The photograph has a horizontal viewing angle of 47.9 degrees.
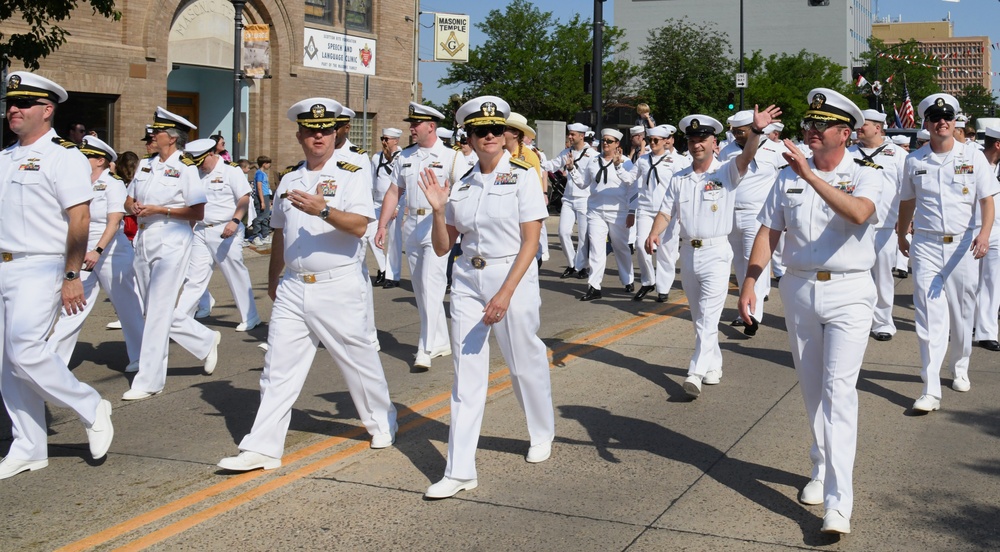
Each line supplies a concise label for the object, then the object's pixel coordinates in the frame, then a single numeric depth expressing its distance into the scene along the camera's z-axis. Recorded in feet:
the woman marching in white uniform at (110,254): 28.14
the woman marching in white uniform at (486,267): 19.48
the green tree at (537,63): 178.50
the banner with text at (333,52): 98.37
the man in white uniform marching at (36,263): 20.44
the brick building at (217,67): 80.74
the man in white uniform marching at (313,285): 20.68
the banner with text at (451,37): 113.19
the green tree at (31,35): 46.68
